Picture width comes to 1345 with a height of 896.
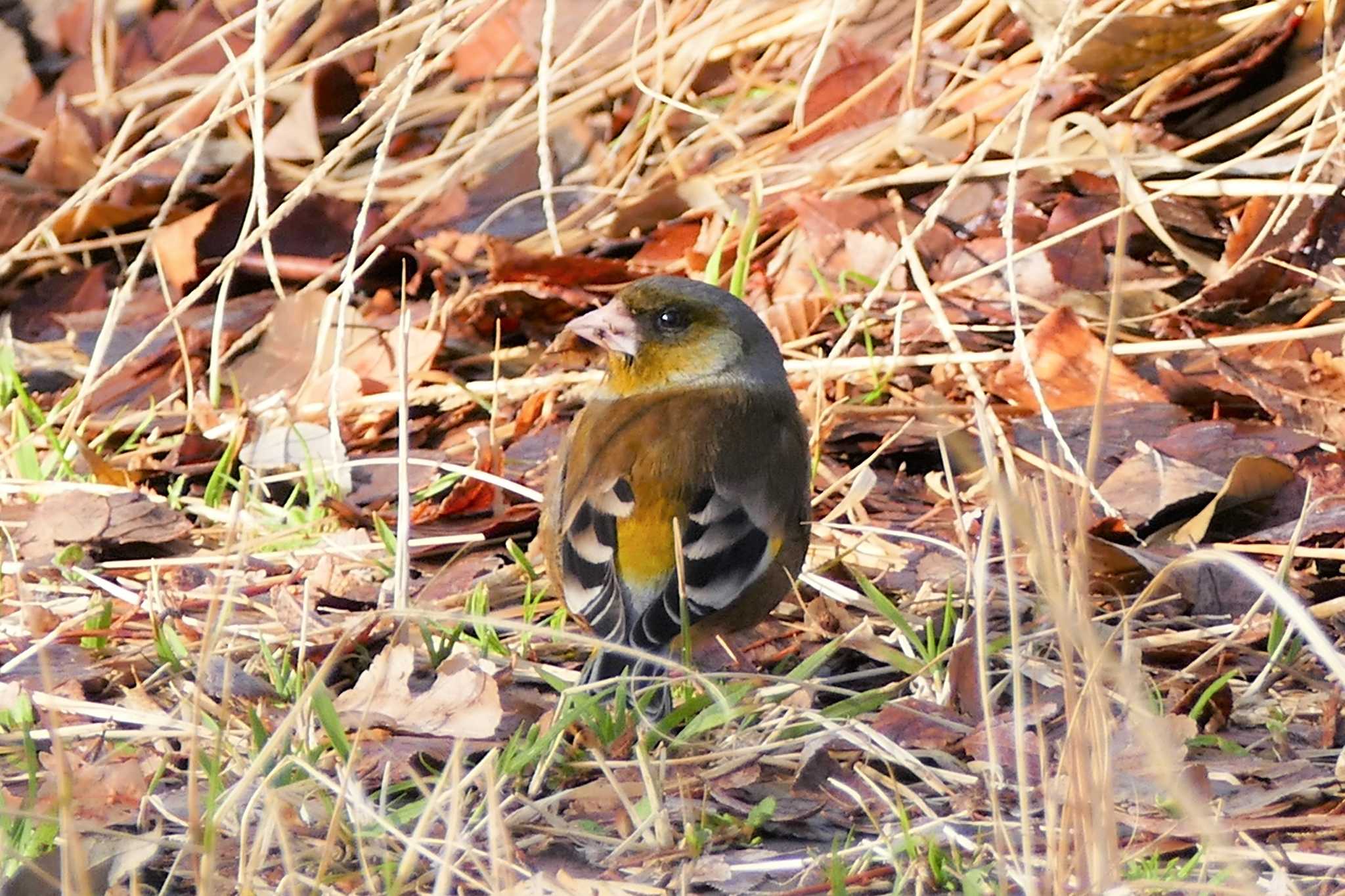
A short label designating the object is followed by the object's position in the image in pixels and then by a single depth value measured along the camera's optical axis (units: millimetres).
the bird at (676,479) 7770
